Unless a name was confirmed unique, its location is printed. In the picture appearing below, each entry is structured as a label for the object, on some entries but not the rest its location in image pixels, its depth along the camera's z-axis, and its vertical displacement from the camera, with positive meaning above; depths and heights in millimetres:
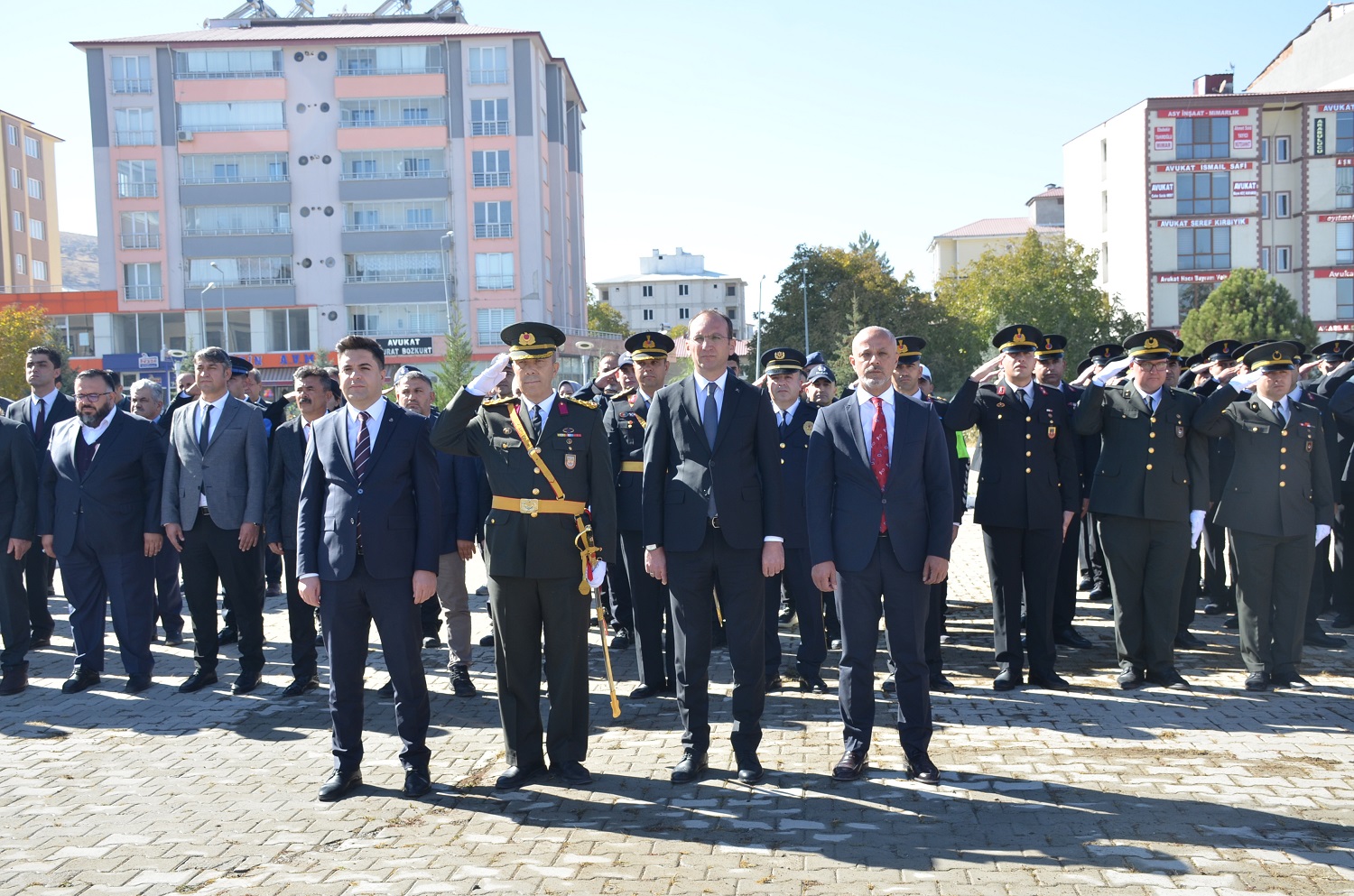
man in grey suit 8781 -811
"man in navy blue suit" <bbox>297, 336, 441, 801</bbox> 6309 -835
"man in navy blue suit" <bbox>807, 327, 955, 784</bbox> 6309 -830
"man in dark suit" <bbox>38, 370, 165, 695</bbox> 8992 -972
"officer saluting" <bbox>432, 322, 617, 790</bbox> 6309 -784
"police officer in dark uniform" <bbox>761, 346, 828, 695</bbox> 8422 -1454
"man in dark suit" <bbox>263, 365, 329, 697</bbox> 8781 -802
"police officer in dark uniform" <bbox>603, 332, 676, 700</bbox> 8469 -939
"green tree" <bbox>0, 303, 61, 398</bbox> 52094 +2472
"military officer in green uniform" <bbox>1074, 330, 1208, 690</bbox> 8211 -896
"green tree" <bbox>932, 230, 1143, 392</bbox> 61438 +3581
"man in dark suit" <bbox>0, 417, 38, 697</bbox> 9102 -1027
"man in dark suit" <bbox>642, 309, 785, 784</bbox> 6406 -764
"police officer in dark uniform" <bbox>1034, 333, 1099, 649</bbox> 9156 -937
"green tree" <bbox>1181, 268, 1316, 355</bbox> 55812 +2463
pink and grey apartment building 62406 +10696
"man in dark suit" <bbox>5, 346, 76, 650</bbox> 10078 -155
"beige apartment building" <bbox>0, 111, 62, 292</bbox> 81500 +13005
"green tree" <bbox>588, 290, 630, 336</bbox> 104250 +5494
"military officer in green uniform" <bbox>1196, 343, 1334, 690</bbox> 8266 -980
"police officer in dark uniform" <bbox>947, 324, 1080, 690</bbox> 8250 -836
